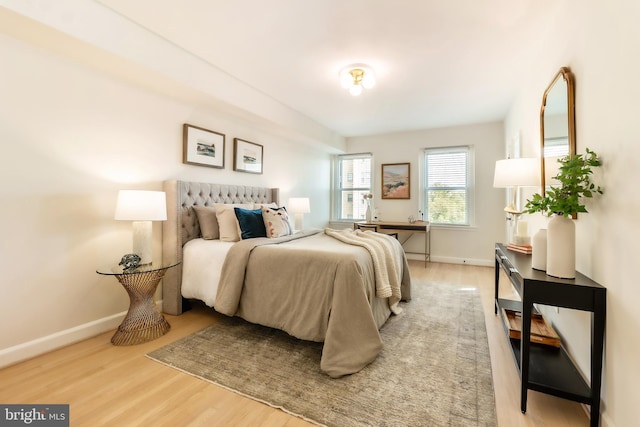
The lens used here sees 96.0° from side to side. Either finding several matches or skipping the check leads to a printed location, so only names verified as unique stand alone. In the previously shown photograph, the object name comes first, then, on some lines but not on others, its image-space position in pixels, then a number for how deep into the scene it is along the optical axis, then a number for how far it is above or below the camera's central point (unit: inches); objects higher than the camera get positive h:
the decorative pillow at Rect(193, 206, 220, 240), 119.7 -4.2
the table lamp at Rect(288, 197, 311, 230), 173.9 +4.3
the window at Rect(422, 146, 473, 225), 202.1 +21.7
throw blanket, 93.5 -15.5
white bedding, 103.5 -20.8
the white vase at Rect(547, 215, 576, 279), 58.4 -6.3
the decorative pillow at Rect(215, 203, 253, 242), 116.8 -4.8
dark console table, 52.8 -24.6
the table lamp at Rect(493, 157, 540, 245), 87.2 +12.6
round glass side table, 89.5 -31.6
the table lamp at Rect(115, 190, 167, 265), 90.6 -0.6
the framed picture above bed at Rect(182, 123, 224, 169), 125.5 +30.2
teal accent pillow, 115.3 -4.7
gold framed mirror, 69.8 +25.0
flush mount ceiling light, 114.7 +56.6
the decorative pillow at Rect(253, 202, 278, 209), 142.6 +3.4
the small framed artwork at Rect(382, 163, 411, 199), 218.5 +26.2
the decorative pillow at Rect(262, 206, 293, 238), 121.3 -4.4
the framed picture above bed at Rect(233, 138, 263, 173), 152.1 +31.3
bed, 77.6 -21.8
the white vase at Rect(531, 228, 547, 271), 66.9 -8.0
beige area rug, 60.2 -40.9
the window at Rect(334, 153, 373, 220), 238.5 +24.8
